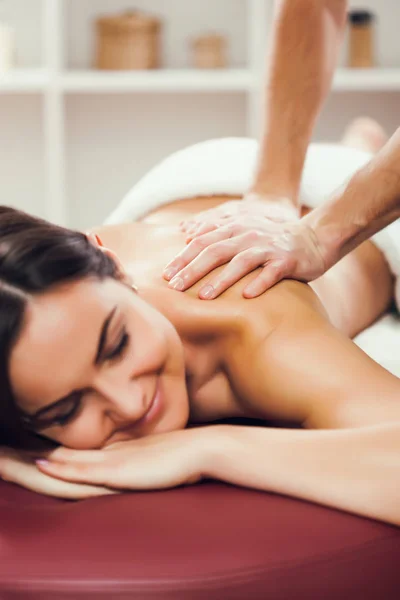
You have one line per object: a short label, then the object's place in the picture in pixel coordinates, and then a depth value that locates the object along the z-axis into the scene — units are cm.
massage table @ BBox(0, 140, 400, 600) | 102
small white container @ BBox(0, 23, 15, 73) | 371
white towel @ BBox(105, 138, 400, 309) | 217
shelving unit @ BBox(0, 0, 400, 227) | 368
